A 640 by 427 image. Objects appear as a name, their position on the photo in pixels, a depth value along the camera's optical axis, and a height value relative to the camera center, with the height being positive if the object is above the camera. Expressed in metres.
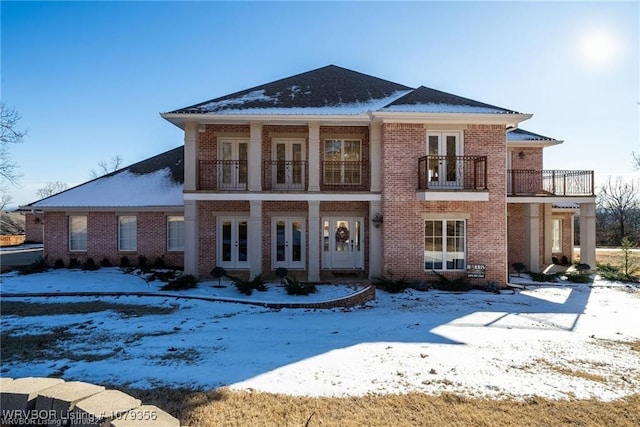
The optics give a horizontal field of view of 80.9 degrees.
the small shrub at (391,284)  12.18 -2.33
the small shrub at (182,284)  11.98 -2.26
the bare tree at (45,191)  69.25 +4.17
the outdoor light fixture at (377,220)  13.26 -0.21
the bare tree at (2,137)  20.06 +4.23
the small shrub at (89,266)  15.84 -2.22
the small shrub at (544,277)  14.63 -2.48
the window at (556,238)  18.91 -1.19
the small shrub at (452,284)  12.66 -2.39
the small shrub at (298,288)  11.36 -2.26
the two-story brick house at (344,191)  13.13 +0.86
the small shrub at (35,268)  15.32 -2.28
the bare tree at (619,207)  46.09 +0.97
